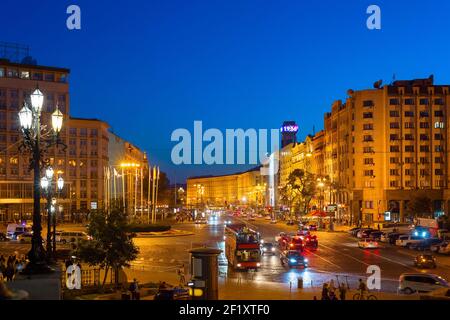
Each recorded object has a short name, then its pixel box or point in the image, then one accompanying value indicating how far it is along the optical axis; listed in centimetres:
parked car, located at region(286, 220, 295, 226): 9981
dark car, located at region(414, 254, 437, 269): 3772
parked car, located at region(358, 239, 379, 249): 5309
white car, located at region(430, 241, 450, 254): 4944
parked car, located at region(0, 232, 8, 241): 6276
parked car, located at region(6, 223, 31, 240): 6400
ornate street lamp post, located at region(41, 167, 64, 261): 2812
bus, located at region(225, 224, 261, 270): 3594
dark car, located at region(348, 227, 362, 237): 7171
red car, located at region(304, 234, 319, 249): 5203
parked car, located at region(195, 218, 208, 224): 10428
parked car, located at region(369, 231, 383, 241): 6423
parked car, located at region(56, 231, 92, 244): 5453
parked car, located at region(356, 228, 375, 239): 6450
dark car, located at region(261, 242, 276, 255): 4808
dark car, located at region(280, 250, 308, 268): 3744
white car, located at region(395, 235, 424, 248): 5544
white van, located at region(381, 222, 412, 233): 6929
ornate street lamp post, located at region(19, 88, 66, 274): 1561
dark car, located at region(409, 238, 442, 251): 5358
